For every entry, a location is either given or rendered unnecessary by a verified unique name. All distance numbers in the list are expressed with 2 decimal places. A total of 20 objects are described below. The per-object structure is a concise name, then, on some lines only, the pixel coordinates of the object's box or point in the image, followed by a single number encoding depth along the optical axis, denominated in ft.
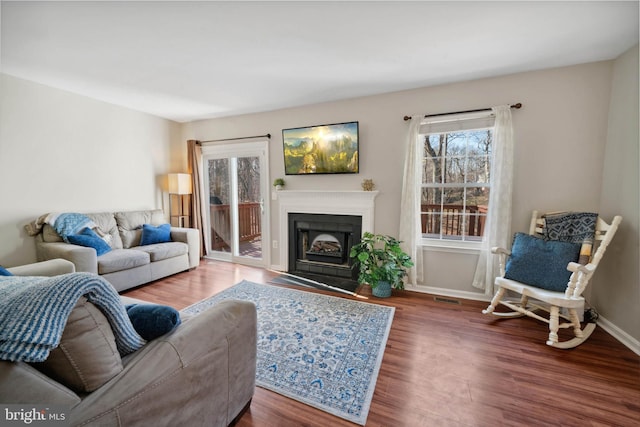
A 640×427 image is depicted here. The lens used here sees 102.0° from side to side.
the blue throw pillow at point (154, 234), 11.68
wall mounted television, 10.72
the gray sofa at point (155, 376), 2.33
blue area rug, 5.05
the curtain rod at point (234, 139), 12.54
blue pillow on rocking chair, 7.19
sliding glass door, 13.33
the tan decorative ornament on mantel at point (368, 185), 10.53
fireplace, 10.87
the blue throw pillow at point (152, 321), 3.37
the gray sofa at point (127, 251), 8.81
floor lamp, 14.12
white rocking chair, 6.53
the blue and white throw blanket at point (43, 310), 2.20
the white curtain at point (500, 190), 8.48
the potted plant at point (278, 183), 12.25
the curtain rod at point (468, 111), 8.45
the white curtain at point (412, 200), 9.68
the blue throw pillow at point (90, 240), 9.40
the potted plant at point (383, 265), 9.50
